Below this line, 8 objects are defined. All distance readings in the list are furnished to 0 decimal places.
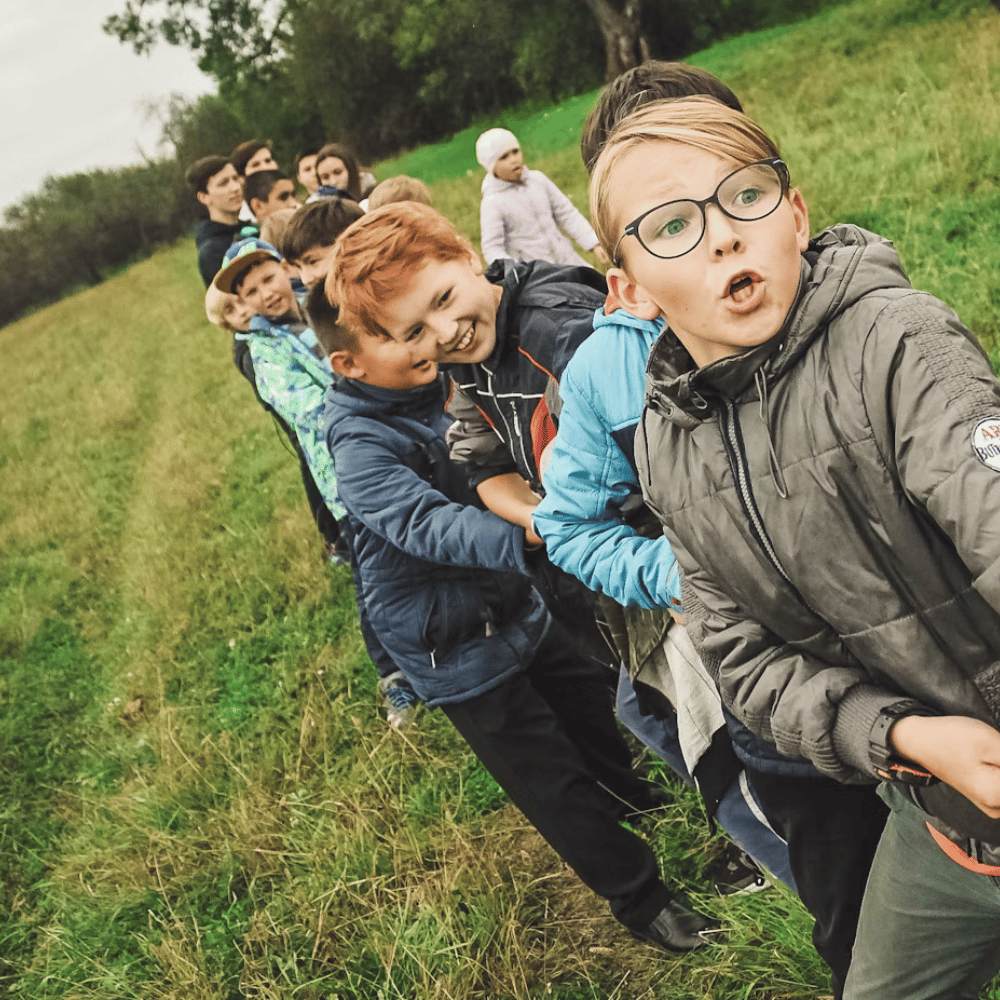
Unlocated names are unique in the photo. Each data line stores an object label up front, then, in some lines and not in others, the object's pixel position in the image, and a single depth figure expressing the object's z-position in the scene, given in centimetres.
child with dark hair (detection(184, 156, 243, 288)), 661
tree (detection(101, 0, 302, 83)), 2273
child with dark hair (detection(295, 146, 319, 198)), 704
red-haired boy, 246
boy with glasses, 111
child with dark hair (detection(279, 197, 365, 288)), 393
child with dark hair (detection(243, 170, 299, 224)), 649
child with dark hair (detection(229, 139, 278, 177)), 680
